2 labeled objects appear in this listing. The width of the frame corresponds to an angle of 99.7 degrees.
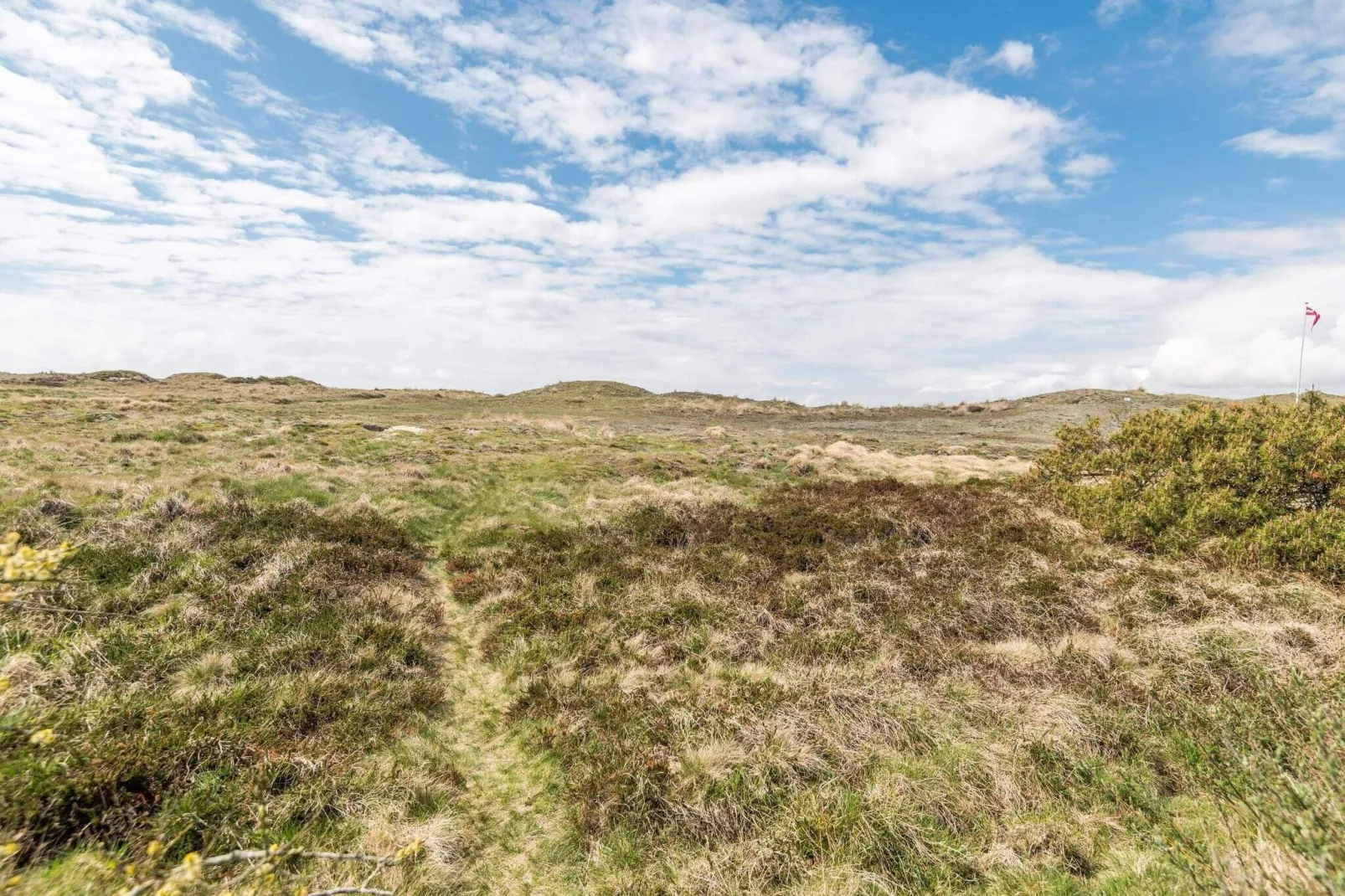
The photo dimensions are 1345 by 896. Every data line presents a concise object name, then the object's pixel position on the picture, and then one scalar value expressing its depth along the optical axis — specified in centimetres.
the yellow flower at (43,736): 403
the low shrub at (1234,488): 1077
